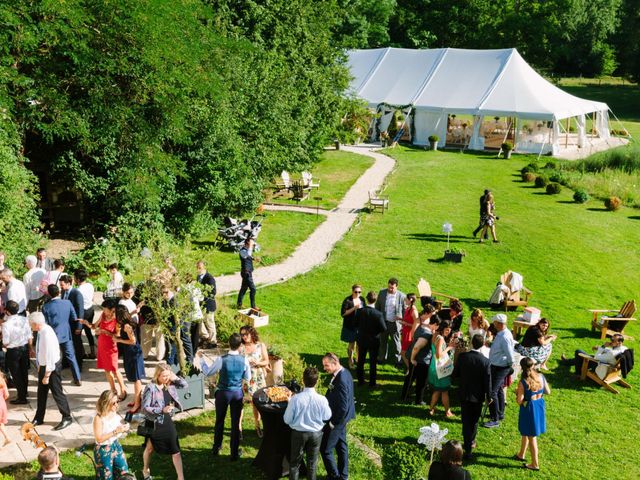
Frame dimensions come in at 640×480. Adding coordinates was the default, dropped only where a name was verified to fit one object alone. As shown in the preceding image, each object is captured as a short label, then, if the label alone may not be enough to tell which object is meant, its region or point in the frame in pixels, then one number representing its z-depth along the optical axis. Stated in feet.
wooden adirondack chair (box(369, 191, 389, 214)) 76.23
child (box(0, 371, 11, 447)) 26.81
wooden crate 40.57
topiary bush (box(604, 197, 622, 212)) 79.61
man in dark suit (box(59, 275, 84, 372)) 34.58
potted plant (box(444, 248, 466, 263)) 58.49
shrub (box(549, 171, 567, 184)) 91.55
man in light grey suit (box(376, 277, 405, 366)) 37.22
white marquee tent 112.27
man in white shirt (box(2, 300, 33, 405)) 29.84
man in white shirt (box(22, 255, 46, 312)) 39.22
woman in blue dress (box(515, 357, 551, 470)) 27.66
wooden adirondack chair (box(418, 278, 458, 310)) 44.45
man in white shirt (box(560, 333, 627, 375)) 36.70
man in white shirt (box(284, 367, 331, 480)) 23.79
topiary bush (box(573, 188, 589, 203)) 82.38
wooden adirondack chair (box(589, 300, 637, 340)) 43.62
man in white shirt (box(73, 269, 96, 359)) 36.76
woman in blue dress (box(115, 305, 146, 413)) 30.68
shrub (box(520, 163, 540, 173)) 96.51
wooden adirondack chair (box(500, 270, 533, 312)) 47.85
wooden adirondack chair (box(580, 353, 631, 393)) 36.60
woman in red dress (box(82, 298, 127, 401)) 31.17
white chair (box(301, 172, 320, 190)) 83.25
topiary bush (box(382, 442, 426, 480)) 23.79
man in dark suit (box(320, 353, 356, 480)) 24.85
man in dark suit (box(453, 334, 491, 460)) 28.27
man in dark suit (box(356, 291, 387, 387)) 34.24
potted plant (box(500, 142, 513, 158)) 110.93
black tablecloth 25.18
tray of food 25.63
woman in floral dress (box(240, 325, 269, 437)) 28.89
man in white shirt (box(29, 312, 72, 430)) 28.14
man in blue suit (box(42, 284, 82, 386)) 31.40
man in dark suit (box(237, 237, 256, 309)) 44.60
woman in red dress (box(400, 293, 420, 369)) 35.60
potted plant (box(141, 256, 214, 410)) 30.91
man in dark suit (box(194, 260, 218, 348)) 37.27
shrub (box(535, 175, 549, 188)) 90.38
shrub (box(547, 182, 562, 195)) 86.22
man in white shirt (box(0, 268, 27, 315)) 35.37
